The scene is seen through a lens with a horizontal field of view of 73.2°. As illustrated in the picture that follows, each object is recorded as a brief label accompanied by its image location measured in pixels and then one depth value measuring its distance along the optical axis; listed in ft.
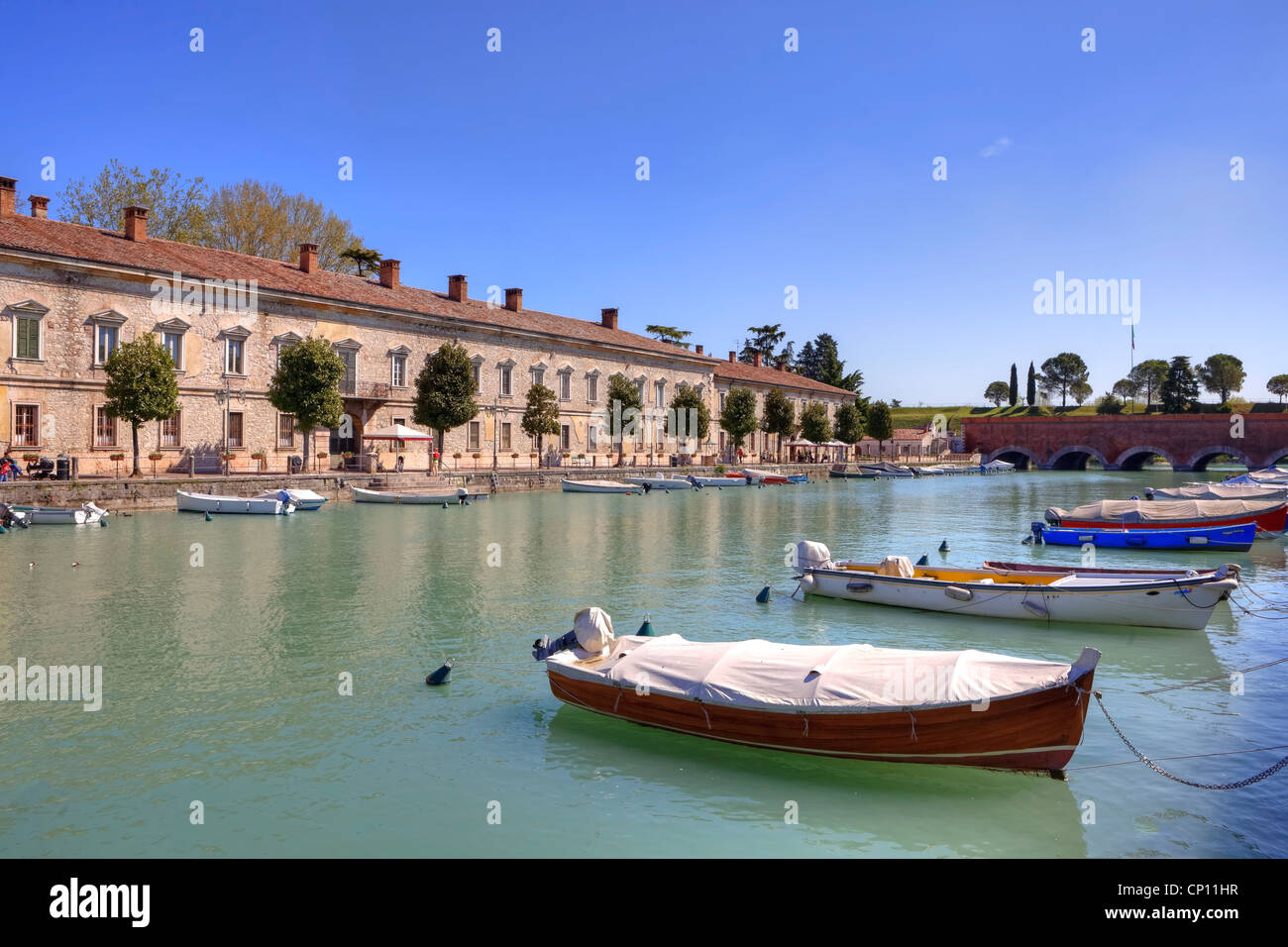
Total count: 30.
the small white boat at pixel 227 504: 109.81
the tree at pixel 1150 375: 454.52
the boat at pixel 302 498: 113.29
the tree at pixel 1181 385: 381.60
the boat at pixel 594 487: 164.55
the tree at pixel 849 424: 291.58
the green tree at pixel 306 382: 131.03
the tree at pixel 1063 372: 481.46
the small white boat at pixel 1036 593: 50.21
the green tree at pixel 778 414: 252.21
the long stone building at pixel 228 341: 113.19
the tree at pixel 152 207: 161.99
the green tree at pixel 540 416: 174.19
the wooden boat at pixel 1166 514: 90.68
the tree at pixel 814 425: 265.95
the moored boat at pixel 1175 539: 87.92
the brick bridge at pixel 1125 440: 276.41
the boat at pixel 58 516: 95.25
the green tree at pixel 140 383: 110.42
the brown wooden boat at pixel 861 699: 27.91
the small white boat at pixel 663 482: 177.27
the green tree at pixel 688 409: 222.07
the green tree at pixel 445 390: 154.10
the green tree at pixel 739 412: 231.91
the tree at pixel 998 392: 506.89
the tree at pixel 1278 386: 436.76
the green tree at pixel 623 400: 198.59
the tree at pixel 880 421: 316.60
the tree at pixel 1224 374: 416.67
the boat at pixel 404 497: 130.62
